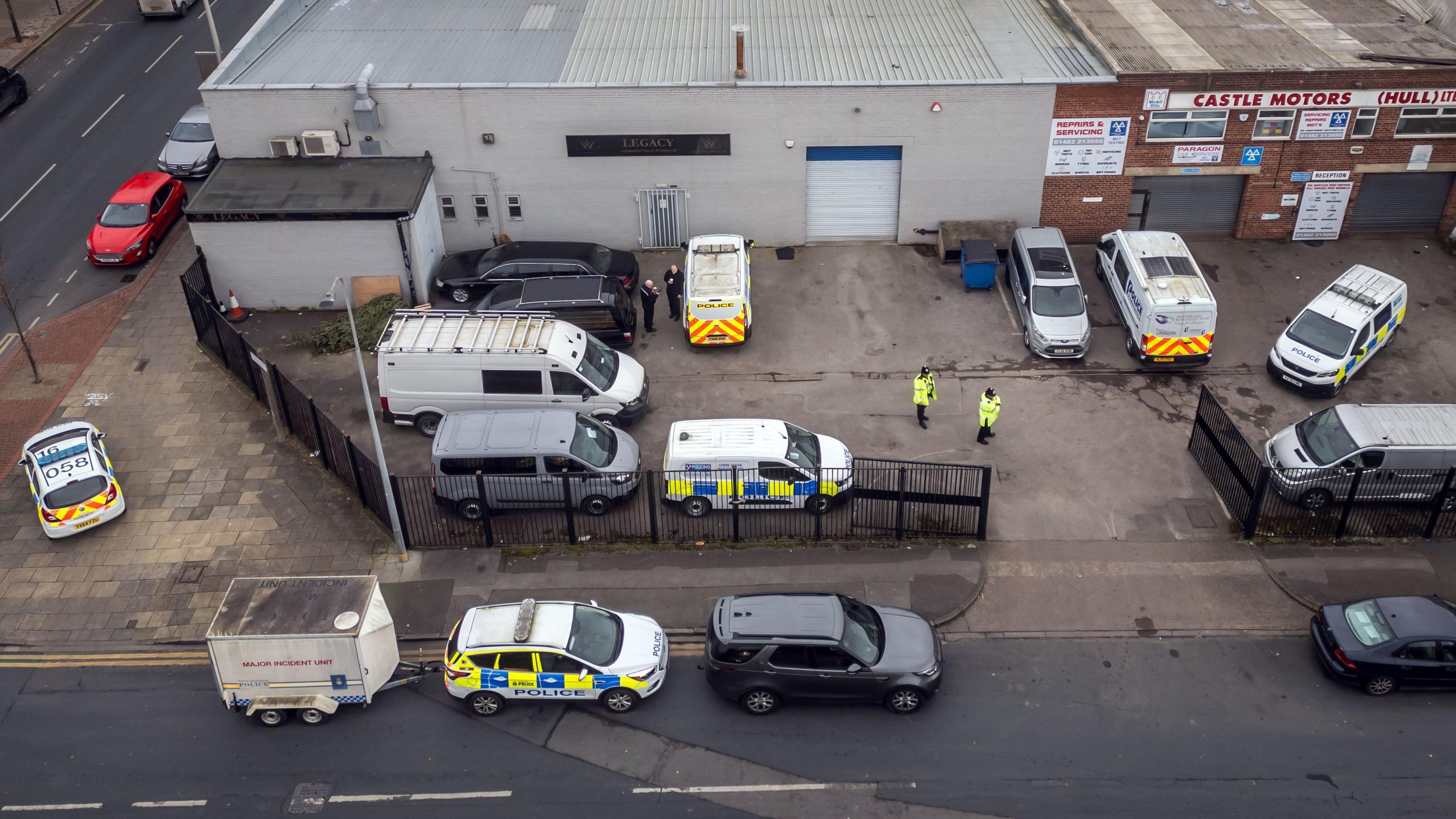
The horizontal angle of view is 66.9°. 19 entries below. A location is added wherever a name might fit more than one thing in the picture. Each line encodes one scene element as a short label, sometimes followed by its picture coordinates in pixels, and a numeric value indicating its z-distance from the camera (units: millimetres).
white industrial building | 27969
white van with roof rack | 22297
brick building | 27906
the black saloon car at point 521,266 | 27250
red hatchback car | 29250
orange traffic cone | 27797
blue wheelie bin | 27969
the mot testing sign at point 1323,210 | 29359
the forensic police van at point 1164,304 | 24719
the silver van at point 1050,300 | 25484
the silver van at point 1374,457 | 20156
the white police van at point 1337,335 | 23938
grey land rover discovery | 16672
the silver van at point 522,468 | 20344
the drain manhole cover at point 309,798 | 15859
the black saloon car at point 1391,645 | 16922
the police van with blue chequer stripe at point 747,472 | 20250
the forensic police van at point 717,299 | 25703
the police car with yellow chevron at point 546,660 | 16656
